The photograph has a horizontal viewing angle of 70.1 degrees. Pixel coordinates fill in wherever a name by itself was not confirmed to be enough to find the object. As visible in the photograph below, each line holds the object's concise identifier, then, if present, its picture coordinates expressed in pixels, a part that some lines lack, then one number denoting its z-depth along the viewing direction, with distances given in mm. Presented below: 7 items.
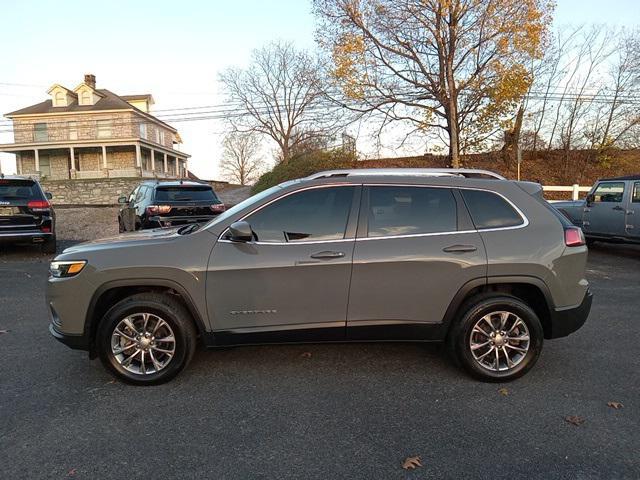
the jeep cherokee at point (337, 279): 3641
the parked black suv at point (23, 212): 9344
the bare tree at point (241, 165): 70125
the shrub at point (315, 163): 24797
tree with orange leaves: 18531
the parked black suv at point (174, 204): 9477
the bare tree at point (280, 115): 42291
